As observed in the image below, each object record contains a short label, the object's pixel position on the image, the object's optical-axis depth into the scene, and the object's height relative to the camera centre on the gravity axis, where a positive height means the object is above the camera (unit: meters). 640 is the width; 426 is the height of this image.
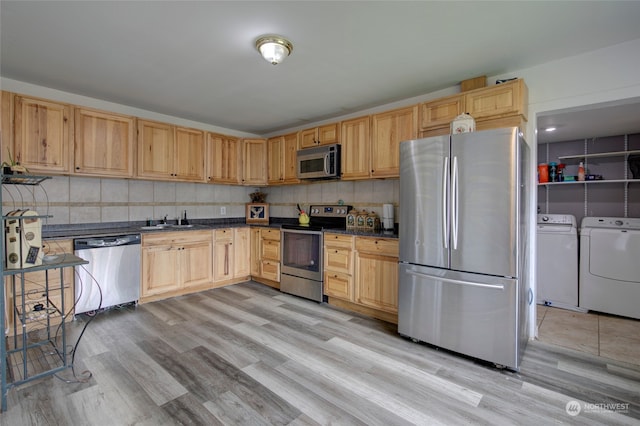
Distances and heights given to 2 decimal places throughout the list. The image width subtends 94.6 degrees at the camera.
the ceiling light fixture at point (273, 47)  2.26 +1.29
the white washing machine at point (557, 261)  3.59 -0.61
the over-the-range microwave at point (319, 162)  3.83 +0.67
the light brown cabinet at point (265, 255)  4.26 -0.65
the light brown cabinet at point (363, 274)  3.08 -0.70
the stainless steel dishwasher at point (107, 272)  3.05 -0.67
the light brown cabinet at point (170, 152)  3.73 +0.80
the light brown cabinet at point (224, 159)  4.40 +0.82
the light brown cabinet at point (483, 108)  2.56 +0.98
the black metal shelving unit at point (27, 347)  1.74 -1.10
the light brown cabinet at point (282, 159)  4.43 +0.82
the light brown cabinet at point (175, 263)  3.57 -0.67
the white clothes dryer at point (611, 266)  3.25 -0.61
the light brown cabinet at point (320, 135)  3.90 +1.06
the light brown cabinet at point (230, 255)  4.23 -0.65
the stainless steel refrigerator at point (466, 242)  2.16 -0.24
